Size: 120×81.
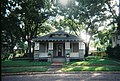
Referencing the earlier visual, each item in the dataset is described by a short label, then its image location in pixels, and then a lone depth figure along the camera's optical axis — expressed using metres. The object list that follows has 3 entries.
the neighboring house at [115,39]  27.58
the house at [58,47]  22.94
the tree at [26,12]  12.34
